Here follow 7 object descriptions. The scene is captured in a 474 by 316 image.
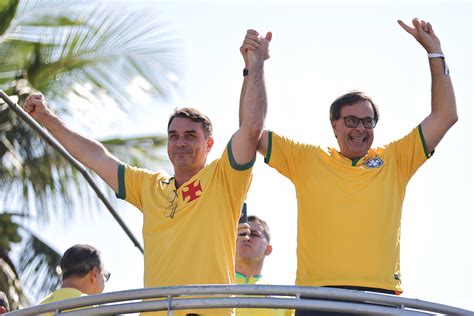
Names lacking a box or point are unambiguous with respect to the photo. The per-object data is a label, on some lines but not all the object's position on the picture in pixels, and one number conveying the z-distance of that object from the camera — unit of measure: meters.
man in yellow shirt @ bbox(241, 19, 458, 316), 12.05
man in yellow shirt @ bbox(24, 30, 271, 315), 11.89
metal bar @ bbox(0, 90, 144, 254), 13.73
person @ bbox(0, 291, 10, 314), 13.32
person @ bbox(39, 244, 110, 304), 13.46
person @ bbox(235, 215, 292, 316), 15.40
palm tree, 25.33
